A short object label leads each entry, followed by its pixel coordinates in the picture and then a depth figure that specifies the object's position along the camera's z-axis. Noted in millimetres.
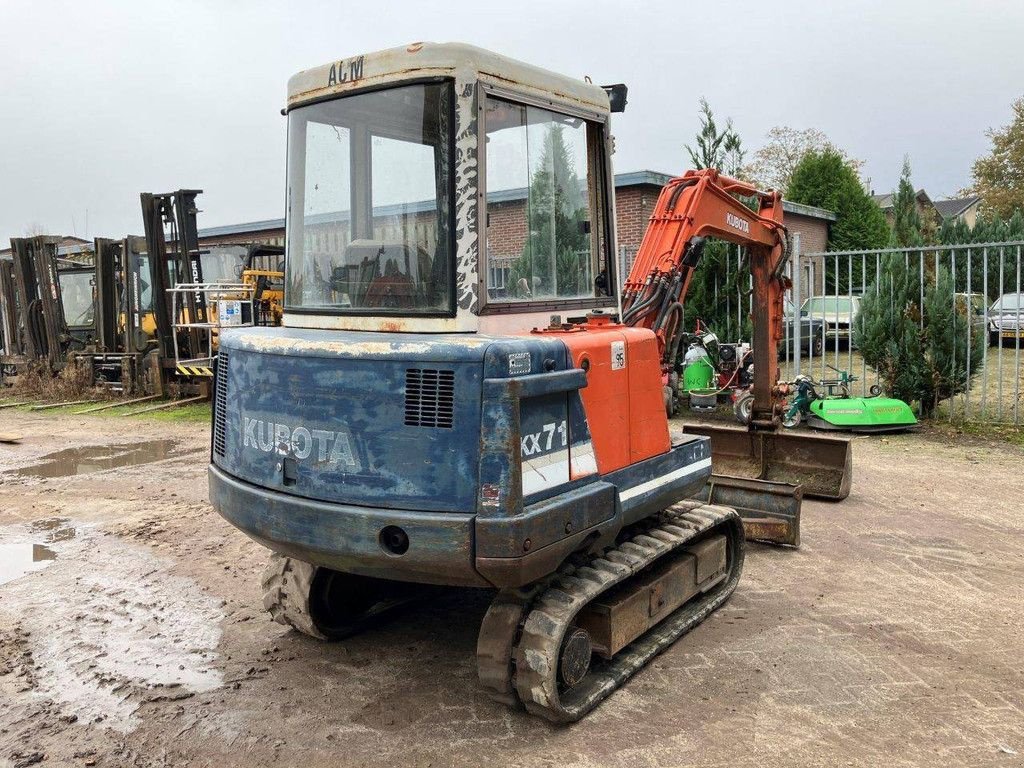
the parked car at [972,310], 11031
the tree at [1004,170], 43656
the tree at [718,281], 13164
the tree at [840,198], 28500
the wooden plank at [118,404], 14977
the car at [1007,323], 18198
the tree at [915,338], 11312
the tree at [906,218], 12062
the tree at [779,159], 42906
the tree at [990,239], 18234
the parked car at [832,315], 17381
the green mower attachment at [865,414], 10789
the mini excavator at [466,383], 3613
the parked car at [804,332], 15003
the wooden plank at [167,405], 14572
